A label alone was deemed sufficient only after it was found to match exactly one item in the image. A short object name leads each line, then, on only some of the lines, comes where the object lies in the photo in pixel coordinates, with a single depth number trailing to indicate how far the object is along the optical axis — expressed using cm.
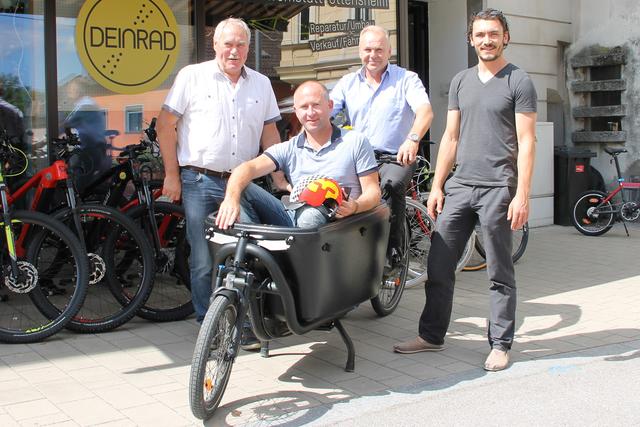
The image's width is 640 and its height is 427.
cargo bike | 378
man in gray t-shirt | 448
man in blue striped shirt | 531
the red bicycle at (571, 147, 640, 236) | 995
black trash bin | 1053
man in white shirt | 496
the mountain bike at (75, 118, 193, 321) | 569
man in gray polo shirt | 437
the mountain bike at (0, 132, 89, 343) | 505
